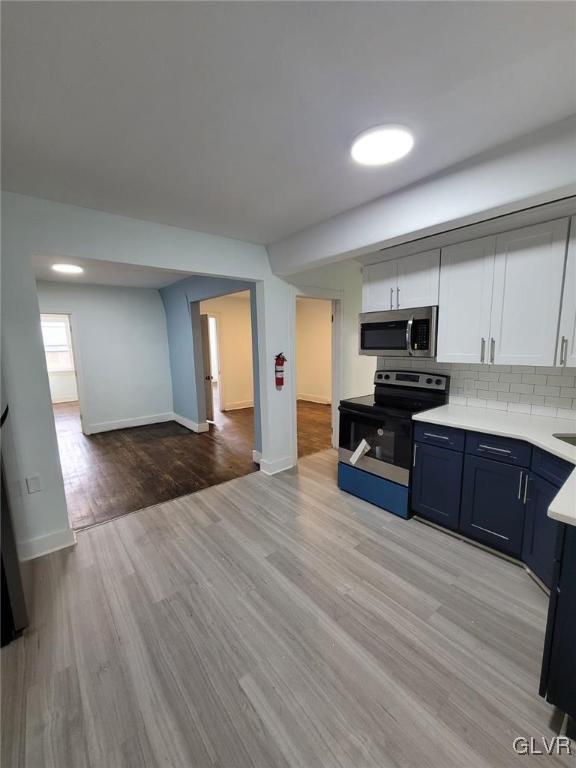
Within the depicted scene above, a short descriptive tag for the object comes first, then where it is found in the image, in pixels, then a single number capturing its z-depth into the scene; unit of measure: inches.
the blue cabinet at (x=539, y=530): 69.5
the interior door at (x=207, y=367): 220.1
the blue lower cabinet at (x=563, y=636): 45.4
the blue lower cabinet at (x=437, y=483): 89.6
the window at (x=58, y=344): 308.2
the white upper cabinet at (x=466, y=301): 87.0
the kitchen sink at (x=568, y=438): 75.7
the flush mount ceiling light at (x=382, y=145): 58.7
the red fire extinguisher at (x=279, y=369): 135.9
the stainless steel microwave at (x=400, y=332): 98.3
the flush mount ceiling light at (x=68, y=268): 142.6
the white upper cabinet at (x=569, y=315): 72.5
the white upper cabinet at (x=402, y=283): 97.9
